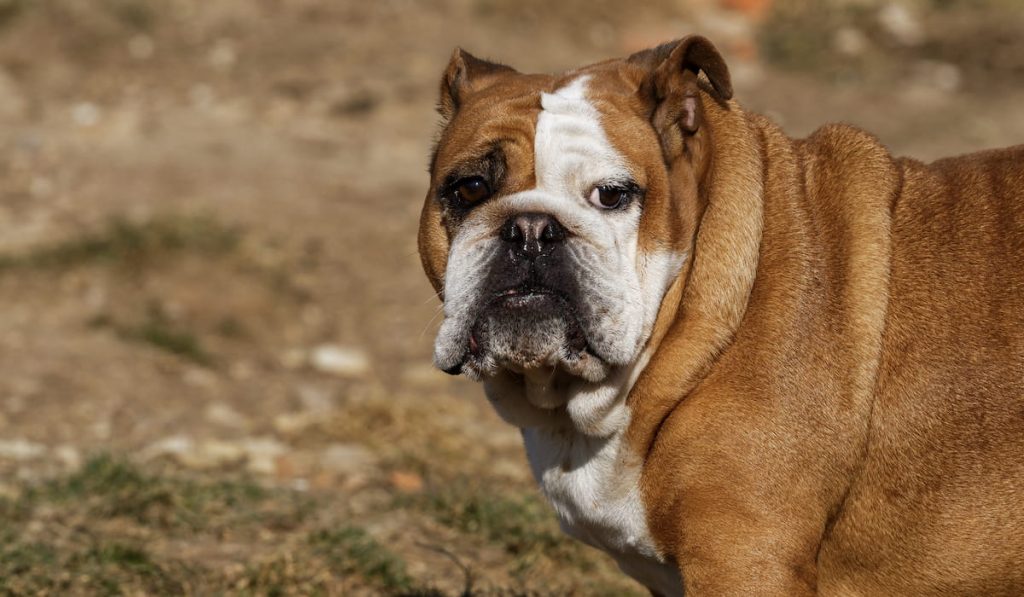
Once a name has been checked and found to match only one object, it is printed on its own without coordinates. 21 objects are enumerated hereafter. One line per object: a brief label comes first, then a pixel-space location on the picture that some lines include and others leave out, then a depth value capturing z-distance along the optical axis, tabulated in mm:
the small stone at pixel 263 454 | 16125
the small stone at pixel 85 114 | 26625
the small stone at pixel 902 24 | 33031
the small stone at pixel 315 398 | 18266
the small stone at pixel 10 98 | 27047
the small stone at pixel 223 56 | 28859
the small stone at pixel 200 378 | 18641
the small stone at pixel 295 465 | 16000
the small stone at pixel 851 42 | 32375
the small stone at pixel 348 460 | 16047
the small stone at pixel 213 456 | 16000
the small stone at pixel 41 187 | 23672
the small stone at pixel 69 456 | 15797
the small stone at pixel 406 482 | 15539
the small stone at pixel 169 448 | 16078
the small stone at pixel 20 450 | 15812
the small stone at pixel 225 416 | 17562
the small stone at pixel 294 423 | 17389
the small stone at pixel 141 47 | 29037
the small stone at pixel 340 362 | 19656
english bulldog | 8234
